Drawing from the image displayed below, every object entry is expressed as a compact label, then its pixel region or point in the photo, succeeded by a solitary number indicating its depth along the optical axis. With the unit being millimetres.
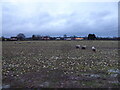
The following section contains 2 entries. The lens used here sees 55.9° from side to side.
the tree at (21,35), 83150
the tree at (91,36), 75744
